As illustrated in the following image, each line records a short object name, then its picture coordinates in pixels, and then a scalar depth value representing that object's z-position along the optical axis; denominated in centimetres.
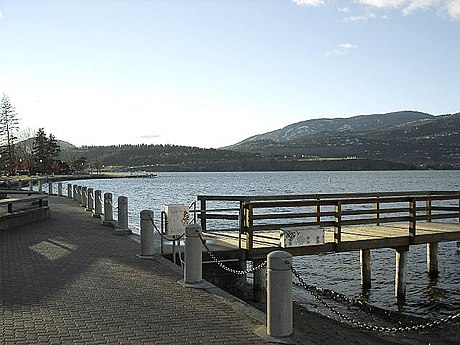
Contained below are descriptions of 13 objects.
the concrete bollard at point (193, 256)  1059
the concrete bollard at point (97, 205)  2430
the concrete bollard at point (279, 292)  776
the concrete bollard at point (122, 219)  1770
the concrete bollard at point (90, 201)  2841
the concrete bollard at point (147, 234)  1336
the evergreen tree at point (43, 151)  13162
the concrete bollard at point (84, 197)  3030
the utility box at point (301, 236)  1394
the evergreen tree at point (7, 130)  11463
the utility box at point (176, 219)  1310
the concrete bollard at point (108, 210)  2105
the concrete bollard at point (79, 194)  3355
